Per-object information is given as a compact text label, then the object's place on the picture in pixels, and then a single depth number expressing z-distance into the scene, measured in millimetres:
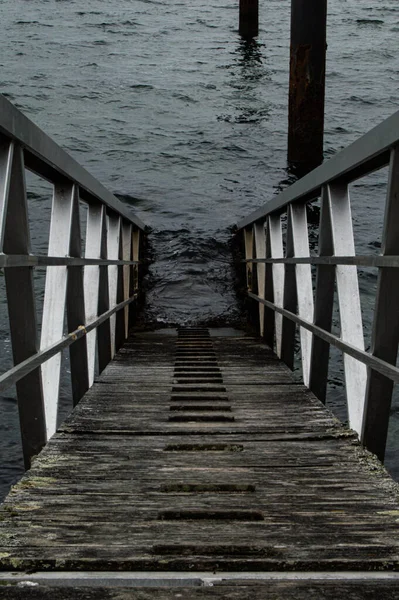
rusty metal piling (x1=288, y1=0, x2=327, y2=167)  10953
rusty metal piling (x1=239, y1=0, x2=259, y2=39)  20531
